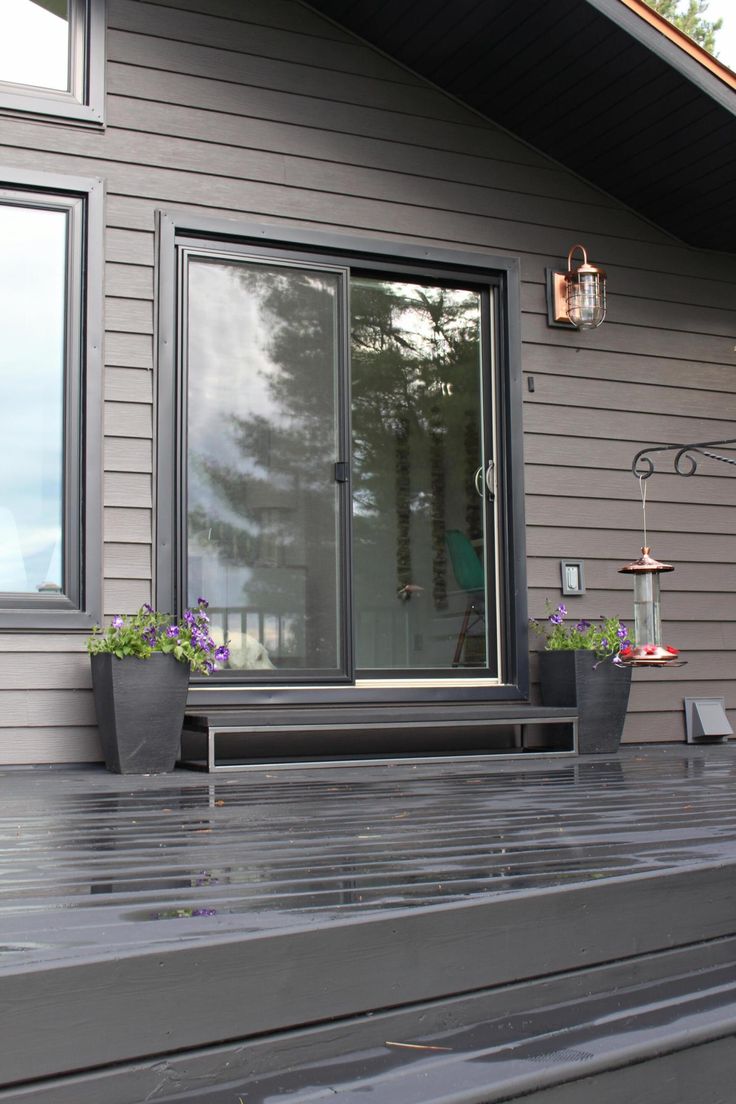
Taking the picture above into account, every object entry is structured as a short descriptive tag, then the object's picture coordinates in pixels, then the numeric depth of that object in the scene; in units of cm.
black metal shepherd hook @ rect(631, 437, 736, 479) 464
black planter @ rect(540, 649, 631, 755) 413
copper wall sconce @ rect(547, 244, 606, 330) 453
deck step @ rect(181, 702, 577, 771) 357
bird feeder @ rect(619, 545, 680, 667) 350
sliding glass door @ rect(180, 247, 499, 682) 397
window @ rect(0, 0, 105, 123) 379
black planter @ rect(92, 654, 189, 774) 338
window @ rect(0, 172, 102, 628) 364
